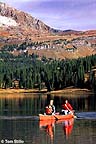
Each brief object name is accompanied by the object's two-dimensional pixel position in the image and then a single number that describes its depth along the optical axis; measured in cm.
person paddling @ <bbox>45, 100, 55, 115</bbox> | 10119
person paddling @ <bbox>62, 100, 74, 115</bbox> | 10465
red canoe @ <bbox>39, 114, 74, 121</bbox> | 9788
